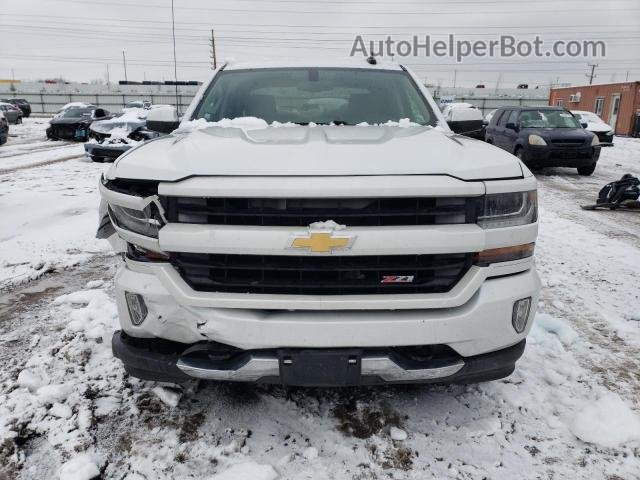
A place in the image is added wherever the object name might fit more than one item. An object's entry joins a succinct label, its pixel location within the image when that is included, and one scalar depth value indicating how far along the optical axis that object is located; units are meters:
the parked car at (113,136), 12.05
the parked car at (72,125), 18.29
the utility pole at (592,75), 72.38
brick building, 25.69
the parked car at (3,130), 15.29
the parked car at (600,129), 17.45
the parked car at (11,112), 28.84
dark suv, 10.88
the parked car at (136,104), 35.44
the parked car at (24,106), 37.94
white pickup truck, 1.93
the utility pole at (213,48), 39.22
